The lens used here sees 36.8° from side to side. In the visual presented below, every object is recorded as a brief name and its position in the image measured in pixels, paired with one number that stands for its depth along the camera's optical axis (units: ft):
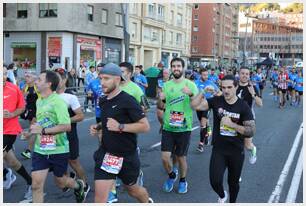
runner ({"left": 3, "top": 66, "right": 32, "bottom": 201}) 20.25
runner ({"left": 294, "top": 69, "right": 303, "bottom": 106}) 74.28
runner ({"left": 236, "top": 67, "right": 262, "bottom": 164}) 24.90
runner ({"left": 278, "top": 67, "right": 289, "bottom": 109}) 70.61
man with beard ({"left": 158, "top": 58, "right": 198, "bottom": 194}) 21.47
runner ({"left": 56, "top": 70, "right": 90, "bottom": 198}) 19.40
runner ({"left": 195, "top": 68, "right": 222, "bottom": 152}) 30.99
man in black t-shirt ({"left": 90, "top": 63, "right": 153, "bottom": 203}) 14.88
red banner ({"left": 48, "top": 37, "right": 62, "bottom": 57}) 111.34
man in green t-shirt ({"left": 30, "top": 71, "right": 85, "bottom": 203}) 16.48
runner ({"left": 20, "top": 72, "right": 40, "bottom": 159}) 26.64
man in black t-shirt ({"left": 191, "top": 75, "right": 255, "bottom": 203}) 17.35
